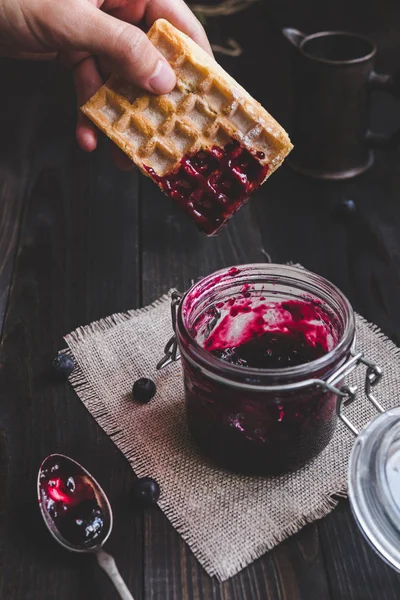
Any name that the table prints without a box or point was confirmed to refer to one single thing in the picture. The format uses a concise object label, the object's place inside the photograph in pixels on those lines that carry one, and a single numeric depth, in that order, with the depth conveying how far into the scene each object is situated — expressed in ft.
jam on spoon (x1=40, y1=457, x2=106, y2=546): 2.12
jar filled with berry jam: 2.11
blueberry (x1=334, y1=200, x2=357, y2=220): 2.91
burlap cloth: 2.14
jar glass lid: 2.00
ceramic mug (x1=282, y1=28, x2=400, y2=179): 2.97
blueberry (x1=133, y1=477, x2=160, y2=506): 2.18
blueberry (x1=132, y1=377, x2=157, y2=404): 2.38
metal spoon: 2.04
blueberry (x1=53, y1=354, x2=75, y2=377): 2.43
